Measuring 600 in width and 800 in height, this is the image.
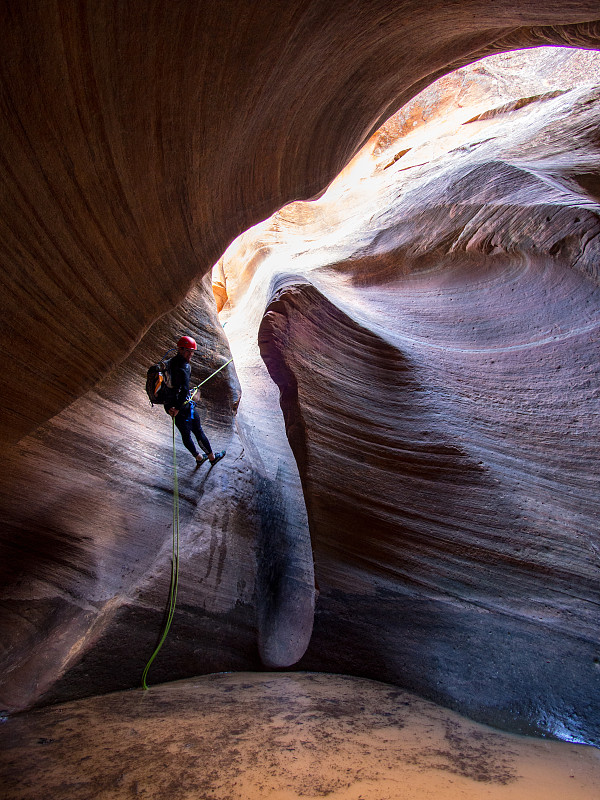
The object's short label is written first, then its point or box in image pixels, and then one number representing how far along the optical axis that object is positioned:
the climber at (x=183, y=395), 5.29
